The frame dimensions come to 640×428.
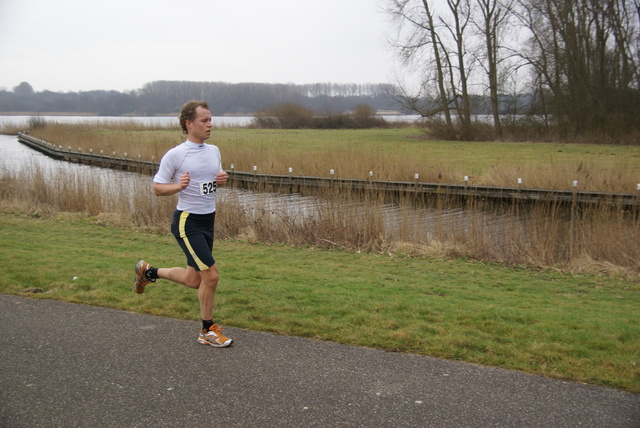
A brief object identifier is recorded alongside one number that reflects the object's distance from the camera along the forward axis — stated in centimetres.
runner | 472
